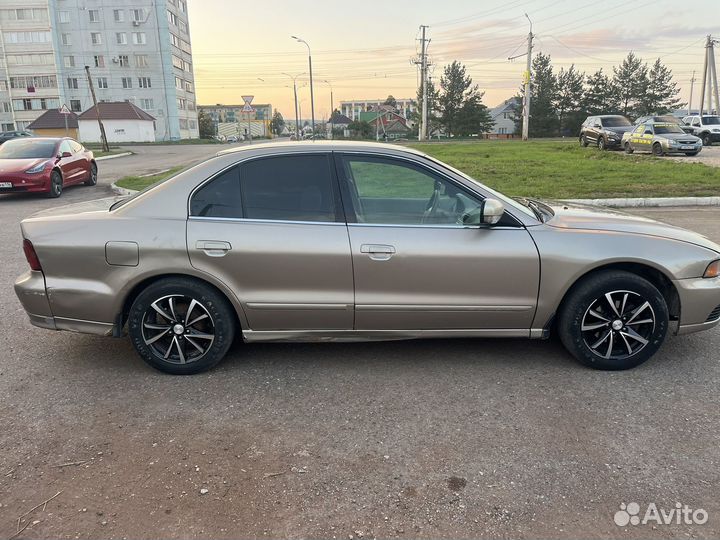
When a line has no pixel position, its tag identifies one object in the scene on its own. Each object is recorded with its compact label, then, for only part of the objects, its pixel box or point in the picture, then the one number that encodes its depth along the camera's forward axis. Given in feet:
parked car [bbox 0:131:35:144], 148.97
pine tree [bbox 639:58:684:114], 220.43
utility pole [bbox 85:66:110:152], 119.34
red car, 41.47
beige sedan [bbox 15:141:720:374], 12.09
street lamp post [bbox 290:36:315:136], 139.44
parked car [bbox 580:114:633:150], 82.84
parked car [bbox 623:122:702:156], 70.38
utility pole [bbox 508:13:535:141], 140.77
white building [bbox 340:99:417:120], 503.44
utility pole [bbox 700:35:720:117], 158.20
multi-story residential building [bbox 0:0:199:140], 244.01
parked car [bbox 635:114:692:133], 77.37
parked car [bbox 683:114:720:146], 98.99
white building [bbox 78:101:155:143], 224.74
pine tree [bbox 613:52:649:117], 221.25
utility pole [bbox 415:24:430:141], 170.40
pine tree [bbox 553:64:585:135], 224.53
